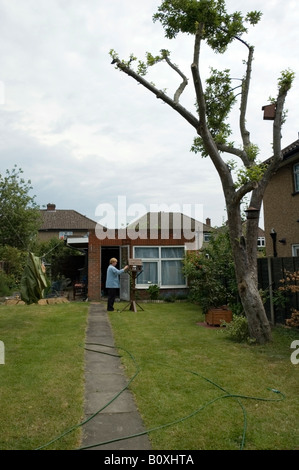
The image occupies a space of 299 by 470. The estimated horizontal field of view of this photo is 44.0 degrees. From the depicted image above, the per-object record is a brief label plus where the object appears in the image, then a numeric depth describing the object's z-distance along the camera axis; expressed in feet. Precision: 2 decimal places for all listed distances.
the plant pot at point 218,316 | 32.91
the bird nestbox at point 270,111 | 26.76
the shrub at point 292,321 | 23.49
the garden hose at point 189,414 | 11.28
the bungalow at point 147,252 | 54.54
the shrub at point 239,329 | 26.55
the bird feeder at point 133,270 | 42.20
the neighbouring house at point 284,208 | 43.62
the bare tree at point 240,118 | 25.39
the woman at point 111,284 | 42.16
